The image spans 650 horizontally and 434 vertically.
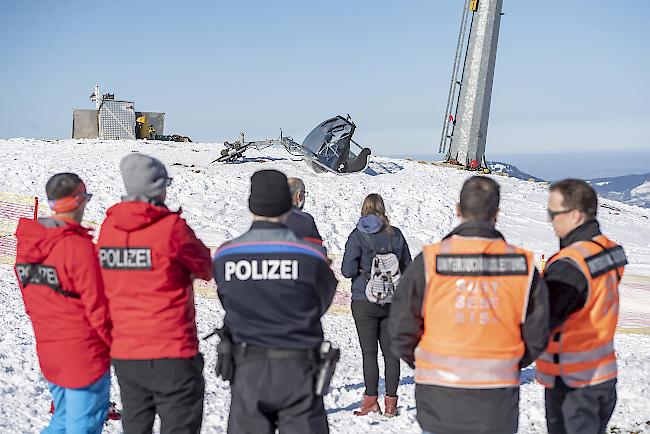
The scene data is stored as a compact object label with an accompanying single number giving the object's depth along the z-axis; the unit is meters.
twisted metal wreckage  21.61
